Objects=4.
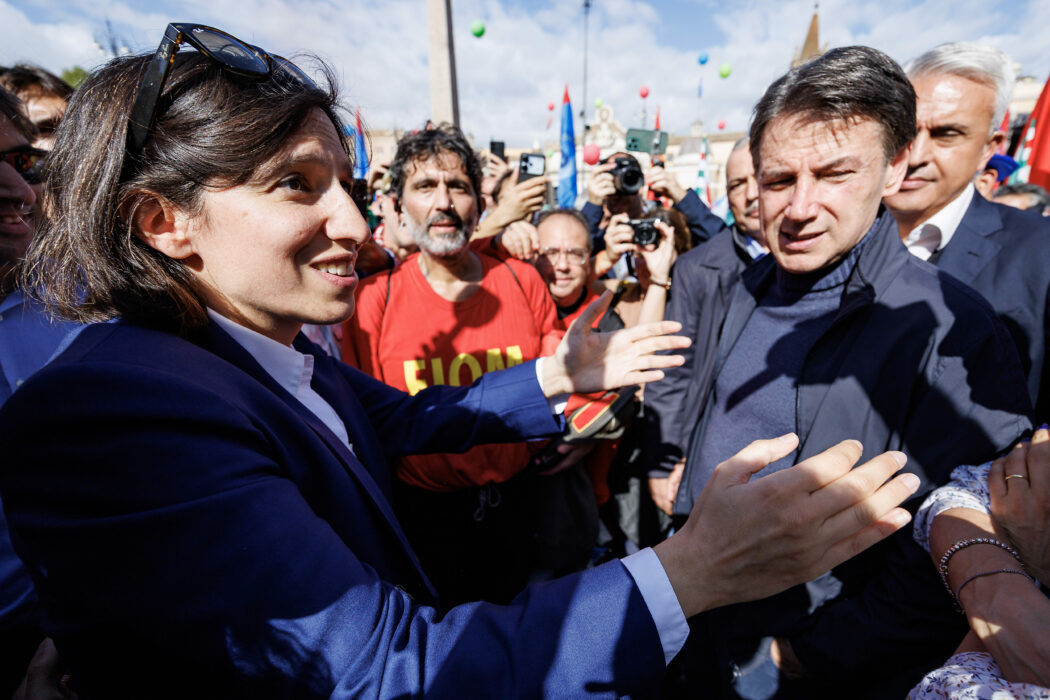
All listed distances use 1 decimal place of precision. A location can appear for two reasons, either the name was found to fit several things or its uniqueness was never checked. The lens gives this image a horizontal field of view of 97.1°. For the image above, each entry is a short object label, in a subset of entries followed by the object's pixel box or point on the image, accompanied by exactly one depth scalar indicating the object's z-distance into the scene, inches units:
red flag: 141.6
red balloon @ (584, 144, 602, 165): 245.3
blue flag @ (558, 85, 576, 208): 253.0
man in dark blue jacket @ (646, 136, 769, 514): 94.0
